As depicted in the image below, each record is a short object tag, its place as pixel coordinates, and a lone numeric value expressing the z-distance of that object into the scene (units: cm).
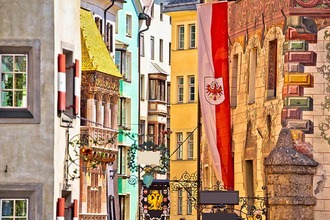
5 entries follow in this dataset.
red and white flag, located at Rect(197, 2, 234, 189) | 5097
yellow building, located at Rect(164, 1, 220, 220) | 8625
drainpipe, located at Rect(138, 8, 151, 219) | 9469
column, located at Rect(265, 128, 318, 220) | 4794
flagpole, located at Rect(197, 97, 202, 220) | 5509
